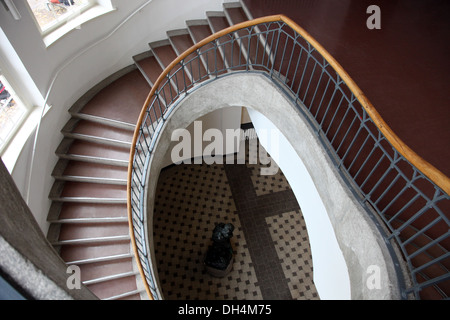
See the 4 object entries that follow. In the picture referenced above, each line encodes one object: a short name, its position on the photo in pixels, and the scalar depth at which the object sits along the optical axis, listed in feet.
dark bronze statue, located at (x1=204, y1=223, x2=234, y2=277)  19.66
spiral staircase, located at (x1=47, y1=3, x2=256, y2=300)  15.16
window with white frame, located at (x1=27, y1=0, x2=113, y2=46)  15.10
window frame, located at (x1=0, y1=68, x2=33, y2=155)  13.73
